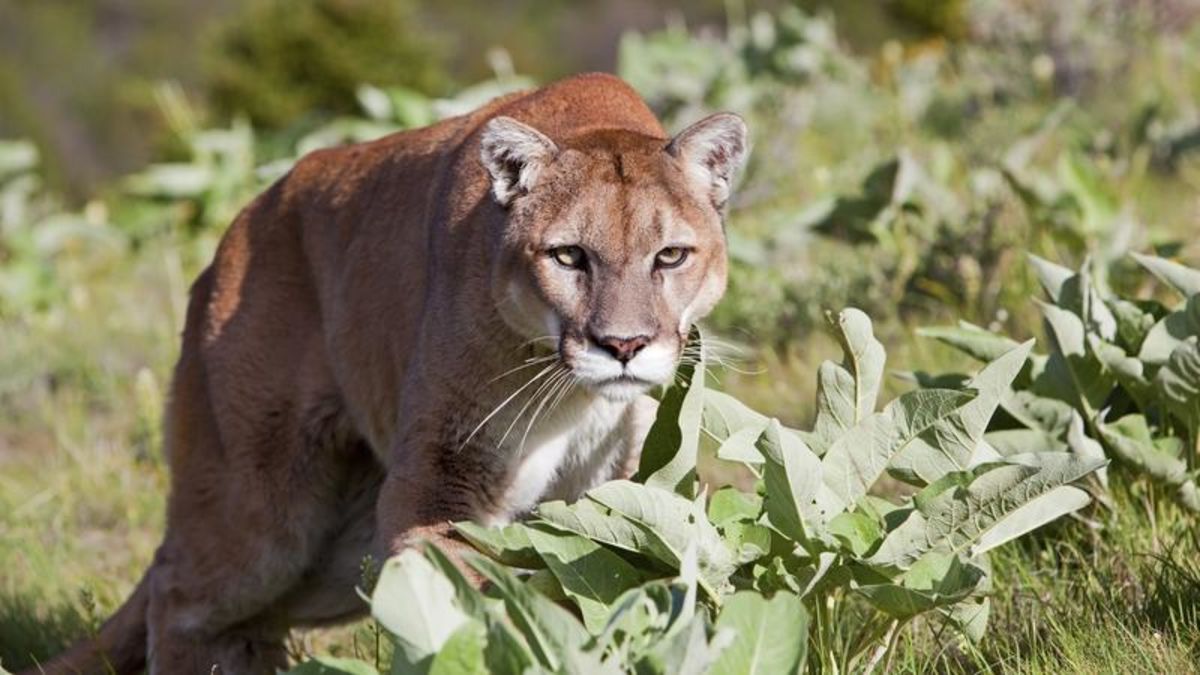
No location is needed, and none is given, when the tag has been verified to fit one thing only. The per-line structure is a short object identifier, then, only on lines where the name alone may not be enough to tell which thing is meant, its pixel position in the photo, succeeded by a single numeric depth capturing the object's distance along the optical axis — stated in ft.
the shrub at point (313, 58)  104.83
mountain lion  28.50
